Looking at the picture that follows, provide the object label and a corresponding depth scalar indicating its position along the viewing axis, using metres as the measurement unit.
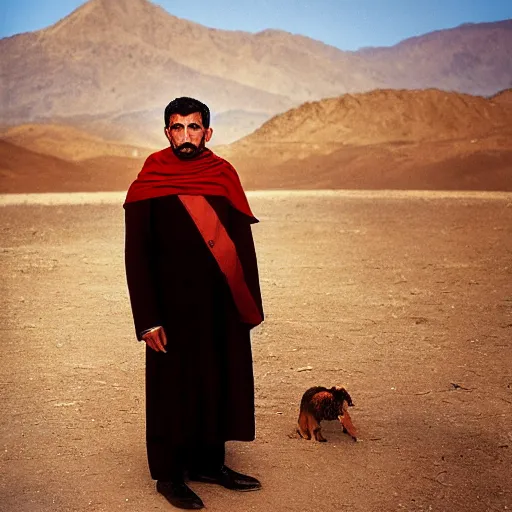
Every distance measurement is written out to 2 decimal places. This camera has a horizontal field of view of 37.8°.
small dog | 4.30
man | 3.37
